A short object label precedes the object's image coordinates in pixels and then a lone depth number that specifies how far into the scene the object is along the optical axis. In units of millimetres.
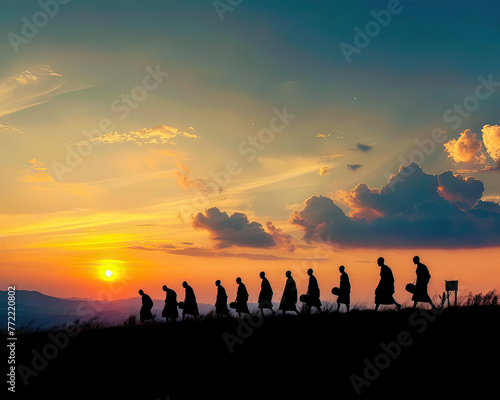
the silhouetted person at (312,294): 22531
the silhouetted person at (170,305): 26391
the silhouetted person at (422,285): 19938
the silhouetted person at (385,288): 20562
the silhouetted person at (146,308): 25984
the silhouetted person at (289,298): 23000
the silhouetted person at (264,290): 24312
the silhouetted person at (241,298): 25234
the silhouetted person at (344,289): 22031
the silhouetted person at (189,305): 25750
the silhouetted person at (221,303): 25391
